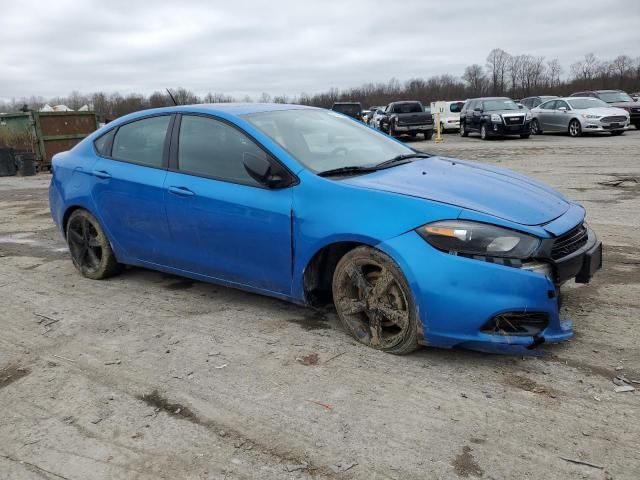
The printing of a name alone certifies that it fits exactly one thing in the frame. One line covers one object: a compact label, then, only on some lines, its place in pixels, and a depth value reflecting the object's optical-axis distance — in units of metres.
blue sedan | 3.18
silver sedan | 20.86
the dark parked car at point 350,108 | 29.75
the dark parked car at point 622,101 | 23.44
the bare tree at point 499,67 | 91.61
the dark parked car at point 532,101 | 27.81
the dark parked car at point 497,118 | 22.06
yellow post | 24.53
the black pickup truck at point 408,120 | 24.84
